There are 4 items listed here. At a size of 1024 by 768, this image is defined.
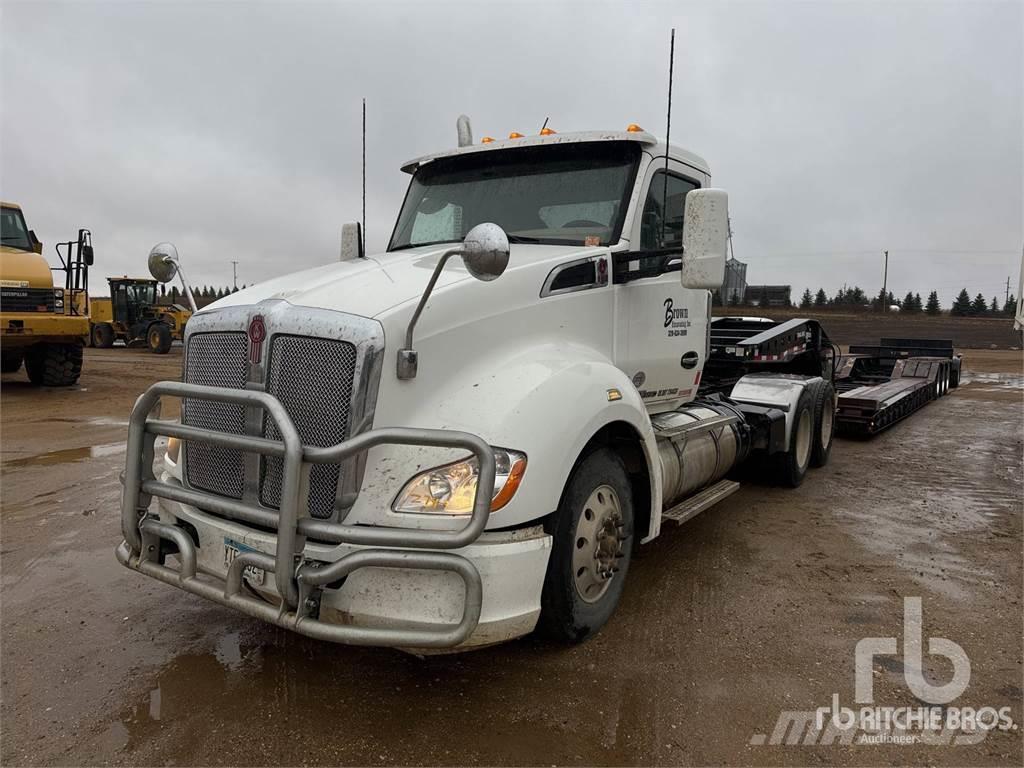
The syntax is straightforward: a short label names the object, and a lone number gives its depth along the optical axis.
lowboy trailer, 8.94
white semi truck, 2.47
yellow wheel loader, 25.21
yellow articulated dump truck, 11.97
